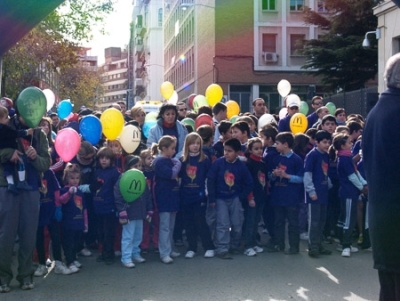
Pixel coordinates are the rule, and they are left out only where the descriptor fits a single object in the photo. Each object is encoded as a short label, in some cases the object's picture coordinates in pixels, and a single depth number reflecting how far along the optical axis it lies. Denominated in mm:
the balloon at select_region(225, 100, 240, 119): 13441
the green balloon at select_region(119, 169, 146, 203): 8109
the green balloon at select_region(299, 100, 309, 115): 13798
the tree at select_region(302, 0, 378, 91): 27984
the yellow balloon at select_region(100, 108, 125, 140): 9273
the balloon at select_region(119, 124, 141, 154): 9227
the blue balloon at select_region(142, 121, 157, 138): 10680
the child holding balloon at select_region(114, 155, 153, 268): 8312
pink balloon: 8164
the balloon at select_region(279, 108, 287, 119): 13027
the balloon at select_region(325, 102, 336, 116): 14609
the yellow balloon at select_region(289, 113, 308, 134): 11109
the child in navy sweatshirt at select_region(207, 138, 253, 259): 8773
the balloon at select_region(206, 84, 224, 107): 13609
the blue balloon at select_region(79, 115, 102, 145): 9242
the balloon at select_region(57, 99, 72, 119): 12758
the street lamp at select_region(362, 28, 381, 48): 22045
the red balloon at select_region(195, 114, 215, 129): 10505
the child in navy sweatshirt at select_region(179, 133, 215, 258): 8812
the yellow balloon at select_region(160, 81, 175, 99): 13992
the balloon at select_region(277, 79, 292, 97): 15442
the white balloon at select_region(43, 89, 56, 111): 11072
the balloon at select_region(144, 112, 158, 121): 11617
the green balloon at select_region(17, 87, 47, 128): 6832
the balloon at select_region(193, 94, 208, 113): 13938
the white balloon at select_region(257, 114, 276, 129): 11616
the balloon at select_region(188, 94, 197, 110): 15535
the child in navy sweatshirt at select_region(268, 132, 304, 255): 8898
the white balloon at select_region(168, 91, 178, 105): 14019
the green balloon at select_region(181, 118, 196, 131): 11234
